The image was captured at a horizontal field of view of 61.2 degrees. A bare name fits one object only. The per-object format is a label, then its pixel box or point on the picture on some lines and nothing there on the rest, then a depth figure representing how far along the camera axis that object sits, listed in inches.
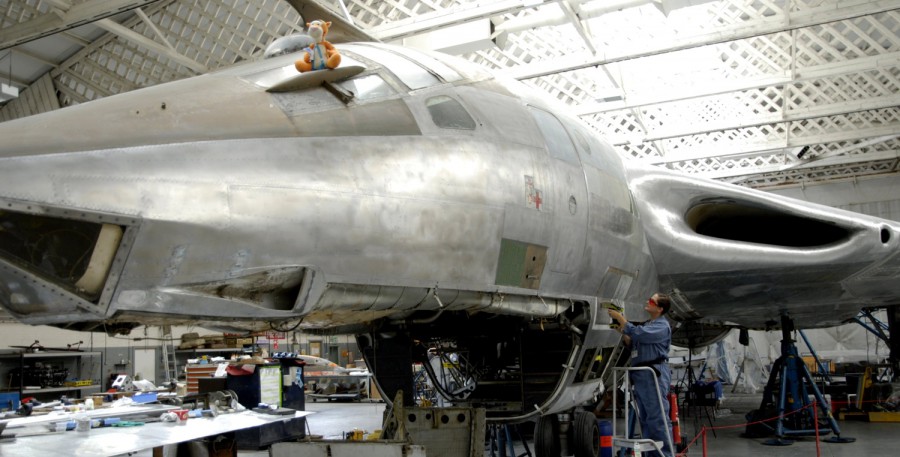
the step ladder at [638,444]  232.2
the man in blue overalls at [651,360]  251.9
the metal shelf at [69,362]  590.9
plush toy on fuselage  166.6
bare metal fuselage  125.5
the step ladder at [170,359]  797.9
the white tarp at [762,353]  999.0
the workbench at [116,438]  257.1
